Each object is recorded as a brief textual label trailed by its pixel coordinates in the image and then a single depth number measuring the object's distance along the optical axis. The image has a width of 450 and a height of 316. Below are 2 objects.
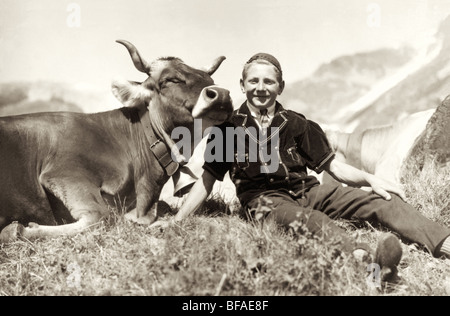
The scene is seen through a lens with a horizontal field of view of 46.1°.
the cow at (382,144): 5.43
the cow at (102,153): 3.85
